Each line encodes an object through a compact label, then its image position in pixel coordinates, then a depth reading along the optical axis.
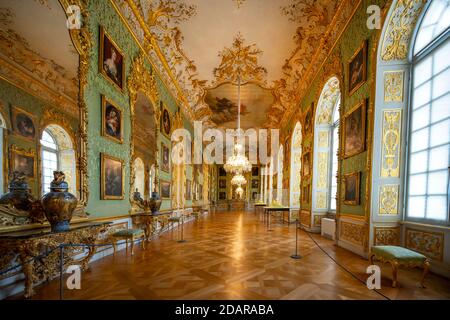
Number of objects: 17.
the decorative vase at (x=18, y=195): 2.78
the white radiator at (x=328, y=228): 6.71
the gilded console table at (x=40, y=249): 2.62
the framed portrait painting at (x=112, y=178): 4.80
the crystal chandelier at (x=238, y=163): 11.47
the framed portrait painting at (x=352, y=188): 5.15
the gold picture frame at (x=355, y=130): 5.02
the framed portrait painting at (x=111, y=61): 4.74
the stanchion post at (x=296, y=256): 4.77
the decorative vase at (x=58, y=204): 3.07
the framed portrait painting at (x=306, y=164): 8.93
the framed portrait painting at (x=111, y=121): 4.87
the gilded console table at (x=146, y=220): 6.03
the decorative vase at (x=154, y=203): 6.57
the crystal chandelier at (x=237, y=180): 15.28
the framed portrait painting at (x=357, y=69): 5.04
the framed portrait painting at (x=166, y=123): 8.64
